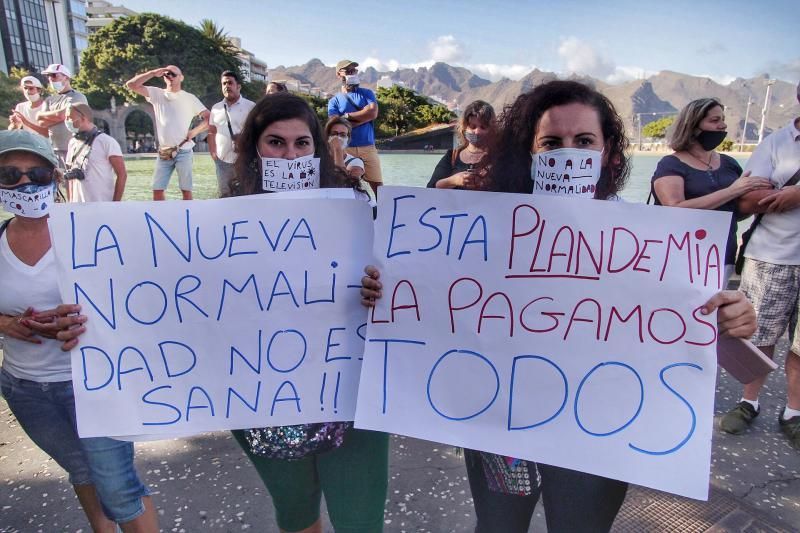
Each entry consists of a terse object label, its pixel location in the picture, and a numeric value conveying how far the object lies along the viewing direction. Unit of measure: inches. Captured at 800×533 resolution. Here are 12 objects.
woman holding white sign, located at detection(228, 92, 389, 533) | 54.2
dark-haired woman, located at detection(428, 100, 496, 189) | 135.3
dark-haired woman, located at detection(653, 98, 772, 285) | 104.8
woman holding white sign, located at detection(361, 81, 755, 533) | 49.9
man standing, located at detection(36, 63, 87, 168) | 200.8
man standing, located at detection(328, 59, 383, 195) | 208.4
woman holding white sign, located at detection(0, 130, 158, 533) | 60.4
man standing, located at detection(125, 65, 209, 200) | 223.8
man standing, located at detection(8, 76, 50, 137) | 215.1
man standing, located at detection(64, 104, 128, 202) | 170.7
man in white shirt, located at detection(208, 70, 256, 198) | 213.3
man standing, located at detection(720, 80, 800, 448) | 100.7
